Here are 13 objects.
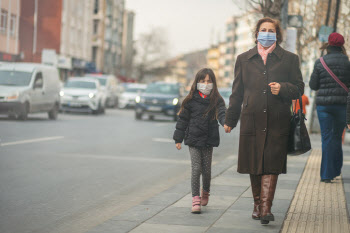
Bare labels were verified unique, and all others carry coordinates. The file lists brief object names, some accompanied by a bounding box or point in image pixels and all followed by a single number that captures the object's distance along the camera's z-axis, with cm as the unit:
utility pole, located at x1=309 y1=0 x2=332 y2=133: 2530
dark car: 3005
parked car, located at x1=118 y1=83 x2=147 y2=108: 4531
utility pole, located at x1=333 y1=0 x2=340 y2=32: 2145
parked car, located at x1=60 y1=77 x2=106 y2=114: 3191
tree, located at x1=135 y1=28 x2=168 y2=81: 11046
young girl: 710
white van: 2297
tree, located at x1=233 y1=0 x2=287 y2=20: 1766
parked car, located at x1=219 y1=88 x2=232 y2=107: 3980
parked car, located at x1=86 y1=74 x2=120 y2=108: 4050
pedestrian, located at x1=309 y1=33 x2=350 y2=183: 924
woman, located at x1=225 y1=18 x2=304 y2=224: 641
